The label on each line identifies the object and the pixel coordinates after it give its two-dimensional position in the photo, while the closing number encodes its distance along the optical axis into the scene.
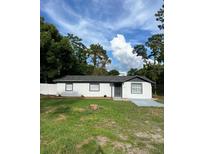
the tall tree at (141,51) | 16.26
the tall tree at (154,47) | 13.38
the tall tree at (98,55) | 21.26
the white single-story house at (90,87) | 12.19
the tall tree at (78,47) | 18.71
